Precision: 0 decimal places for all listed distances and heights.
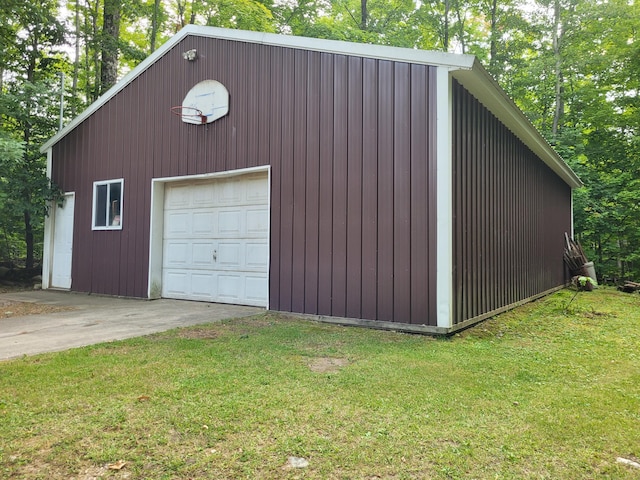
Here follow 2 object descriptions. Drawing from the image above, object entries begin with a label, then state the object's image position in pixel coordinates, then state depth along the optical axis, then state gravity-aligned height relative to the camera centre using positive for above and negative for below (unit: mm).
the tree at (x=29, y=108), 9375 +3583
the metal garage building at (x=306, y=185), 5344 +1111
